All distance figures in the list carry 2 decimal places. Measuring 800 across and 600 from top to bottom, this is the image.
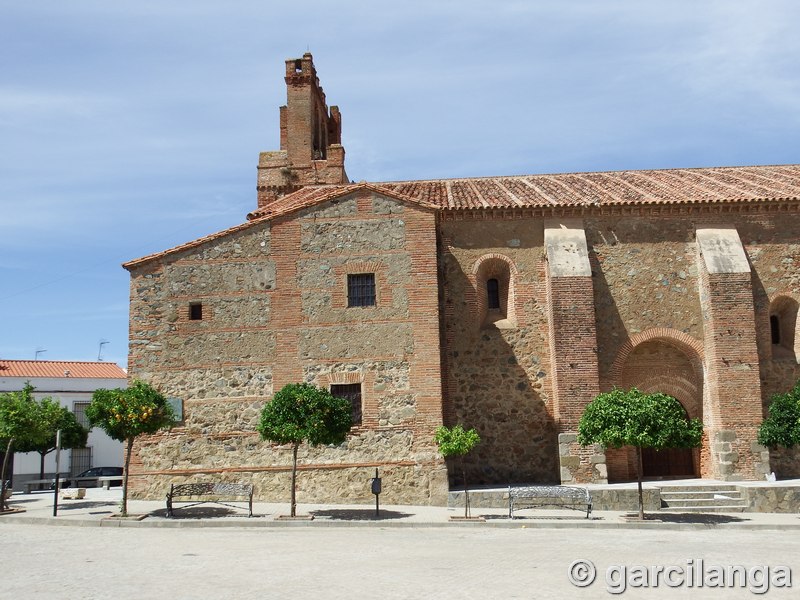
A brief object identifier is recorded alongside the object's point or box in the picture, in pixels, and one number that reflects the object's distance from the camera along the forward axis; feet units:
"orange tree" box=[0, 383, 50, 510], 59.47
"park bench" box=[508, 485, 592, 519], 53.16
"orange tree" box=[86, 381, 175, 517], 53.36
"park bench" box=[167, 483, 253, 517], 54.60
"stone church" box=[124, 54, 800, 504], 59.21
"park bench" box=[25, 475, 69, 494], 92.07
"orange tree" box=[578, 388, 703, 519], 51.62
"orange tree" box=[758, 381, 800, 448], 58.49
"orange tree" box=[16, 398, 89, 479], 62.59
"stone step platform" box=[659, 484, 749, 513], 56.65
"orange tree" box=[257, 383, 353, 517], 51.90
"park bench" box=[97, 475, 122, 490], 81.46
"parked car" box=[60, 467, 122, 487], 105.90
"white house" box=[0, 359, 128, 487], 113.09
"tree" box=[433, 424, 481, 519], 54.13
